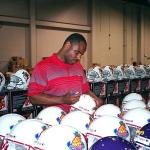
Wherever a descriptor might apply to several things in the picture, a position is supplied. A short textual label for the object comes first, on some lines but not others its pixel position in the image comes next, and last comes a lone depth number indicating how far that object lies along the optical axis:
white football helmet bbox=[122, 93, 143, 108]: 3.34
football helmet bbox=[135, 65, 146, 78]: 6.60
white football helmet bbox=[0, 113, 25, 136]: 2.15
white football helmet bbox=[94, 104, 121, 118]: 2.56
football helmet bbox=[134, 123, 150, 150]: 1.77
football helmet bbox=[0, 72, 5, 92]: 4.34
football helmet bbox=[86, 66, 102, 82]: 5.62
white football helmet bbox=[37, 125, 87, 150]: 1.75
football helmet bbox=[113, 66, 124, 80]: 6.09
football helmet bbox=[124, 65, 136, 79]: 6.38
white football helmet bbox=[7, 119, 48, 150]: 1.89
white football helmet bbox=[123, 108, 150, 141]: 2.20
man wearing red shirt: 3.00
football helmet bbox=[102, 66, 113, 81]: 5.88
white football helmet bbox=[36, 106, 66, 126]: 2.36
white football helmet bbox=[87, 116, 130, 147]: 1.99
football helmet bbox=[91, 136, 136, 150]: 1.63
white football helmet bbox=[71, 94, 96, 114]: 2.83
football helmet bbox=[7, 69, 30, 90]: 4.47
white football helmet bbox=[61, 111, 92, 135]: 2.15
